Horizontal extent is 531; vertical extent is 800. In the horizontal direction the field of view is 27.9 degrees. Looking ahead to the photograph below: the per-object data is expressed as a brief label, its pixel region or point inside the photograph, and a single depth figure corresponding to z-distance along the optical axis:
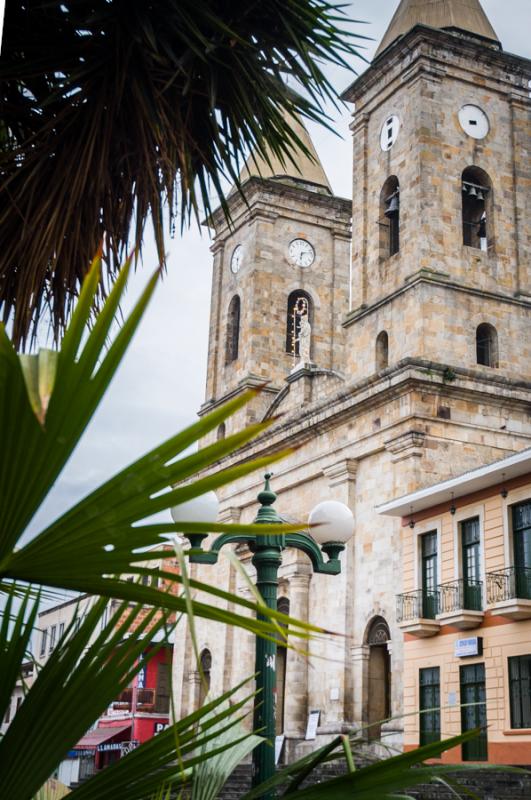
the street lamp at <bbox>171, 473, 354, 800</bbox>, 5.33
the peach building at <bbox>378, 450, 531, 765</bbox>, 20.08
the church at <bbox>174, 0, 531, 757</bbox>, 26.77
